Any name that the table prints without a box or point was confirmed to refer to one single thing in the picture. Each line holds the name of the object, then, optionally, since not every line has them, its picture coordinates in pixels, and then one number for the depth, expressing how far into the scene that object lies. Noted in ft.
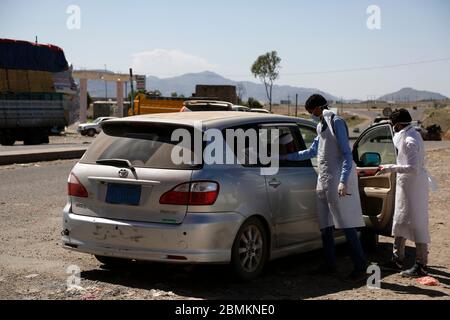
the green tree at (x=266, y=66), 310.65
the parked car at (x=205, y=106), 47.06
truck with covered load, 100.78
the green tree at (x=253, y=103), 246.72
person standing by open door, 22.17
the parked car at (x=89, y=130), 155.74
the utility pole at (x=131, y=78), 136.15
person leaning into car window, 21.72
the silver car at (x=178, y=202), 19.48
